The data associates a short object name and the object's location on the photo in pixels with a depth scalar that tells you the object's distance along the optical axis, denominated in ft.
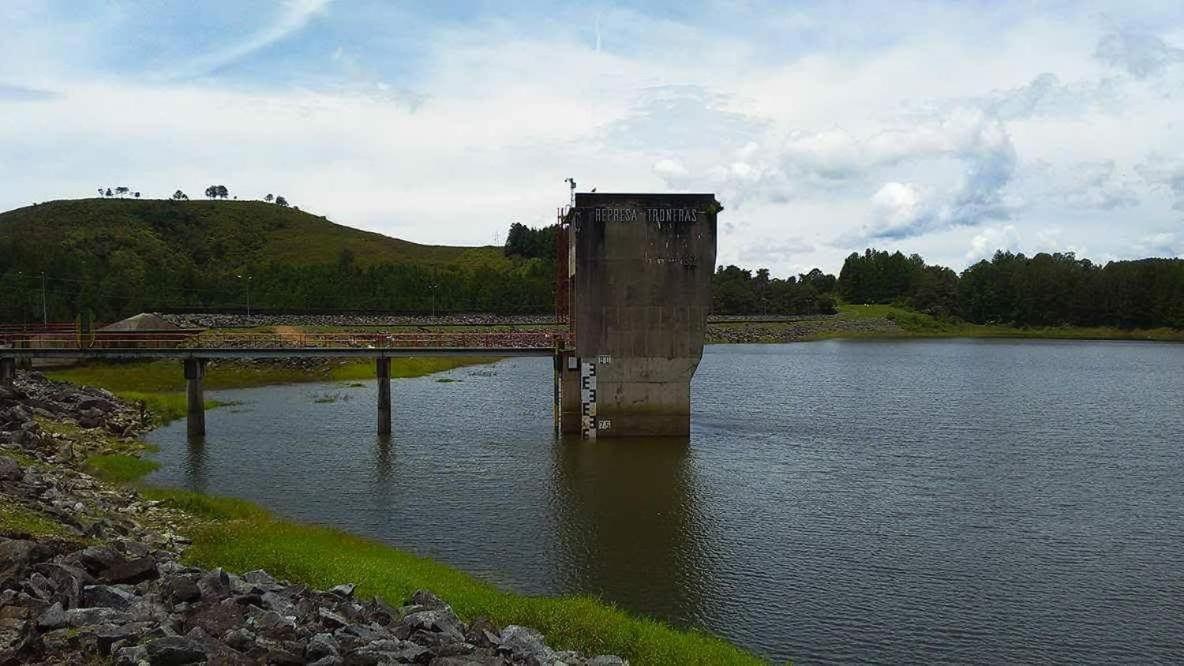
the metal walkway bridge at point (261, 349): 178.60
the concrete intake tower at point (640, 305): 174.70
